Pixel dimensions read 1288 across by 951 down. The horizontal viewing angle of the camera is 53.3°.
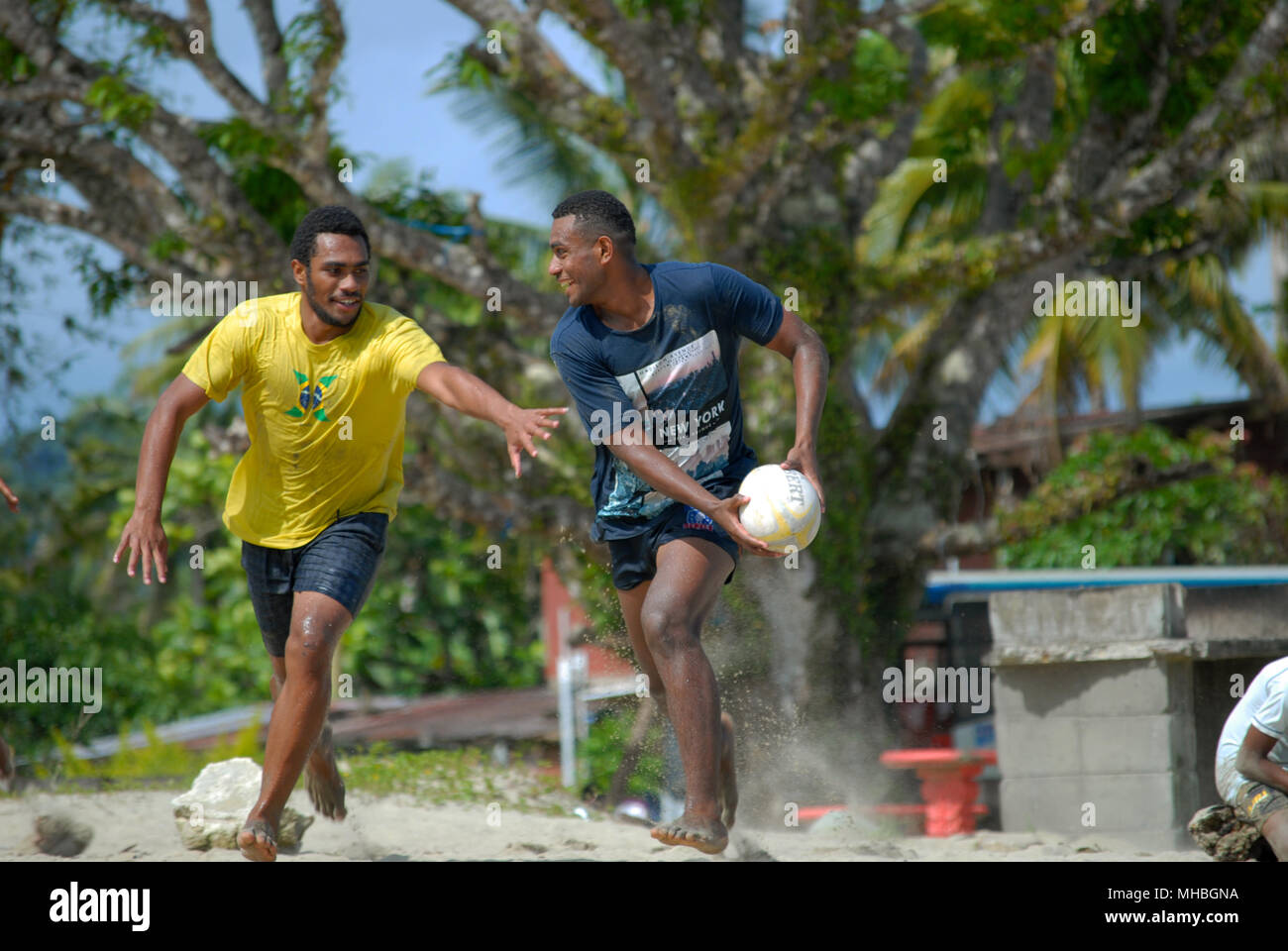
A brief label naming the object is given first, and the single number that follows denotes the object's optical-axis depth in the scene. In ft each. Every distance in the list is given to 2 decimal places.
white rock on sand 18.44
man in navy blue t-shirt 14.11
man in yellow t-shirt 14.38
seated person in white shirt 16.42
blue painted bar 37.88
